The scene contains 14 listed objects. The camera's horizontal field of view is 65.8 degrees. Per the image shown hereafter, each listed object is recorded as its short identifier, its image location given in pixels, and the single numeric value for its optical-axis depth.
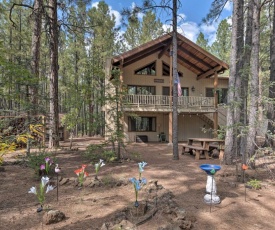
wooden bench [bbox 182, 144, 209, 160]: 8.52
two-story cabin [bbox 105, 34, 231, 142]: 13.73
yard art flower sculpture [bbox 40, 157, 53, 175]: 4.96
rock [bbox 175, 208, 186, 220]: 3.05
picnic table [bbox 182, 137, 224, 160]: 8.51
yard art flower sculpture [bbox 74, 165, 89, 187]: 4.29
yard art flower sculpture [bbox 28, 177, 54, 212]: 3.11
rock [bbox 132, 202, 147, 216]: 3.18
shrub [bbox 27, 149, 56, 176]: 5.21
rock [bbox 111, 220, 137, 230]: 2.63
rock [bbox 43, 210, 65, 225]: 2.90
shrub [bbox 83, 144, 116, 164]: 7.29
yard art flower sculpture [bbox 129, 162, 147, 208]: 3.20
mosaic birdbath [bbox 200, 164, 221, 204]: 3.80
